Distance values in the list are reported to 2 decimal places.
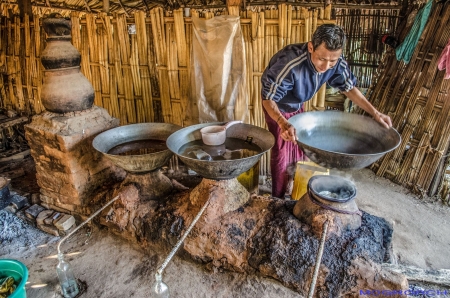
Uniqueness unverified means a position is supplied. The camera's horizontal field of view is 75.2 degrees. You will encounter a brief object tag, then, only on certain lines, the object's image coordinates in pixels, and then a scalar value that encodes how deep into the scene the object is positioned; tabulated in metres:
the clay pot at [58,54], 2.95
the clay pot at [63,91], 3.01
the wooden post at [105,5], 4.76
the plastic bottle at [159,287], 1.74
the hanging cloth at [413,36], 3.86
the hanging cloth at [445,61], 3.48
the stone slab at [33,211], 3.31
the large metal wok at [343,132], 2.25
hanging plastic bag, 3.38
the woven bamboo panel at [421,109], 3.71
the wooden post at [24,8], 5.30
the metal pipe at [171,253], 1.71
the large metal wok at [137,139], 2.66
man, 2.21
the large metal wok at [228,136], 2.16
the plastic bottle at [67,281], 2.37
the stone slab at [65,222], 3.13
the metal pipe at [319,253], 1.48
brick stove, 2.98
